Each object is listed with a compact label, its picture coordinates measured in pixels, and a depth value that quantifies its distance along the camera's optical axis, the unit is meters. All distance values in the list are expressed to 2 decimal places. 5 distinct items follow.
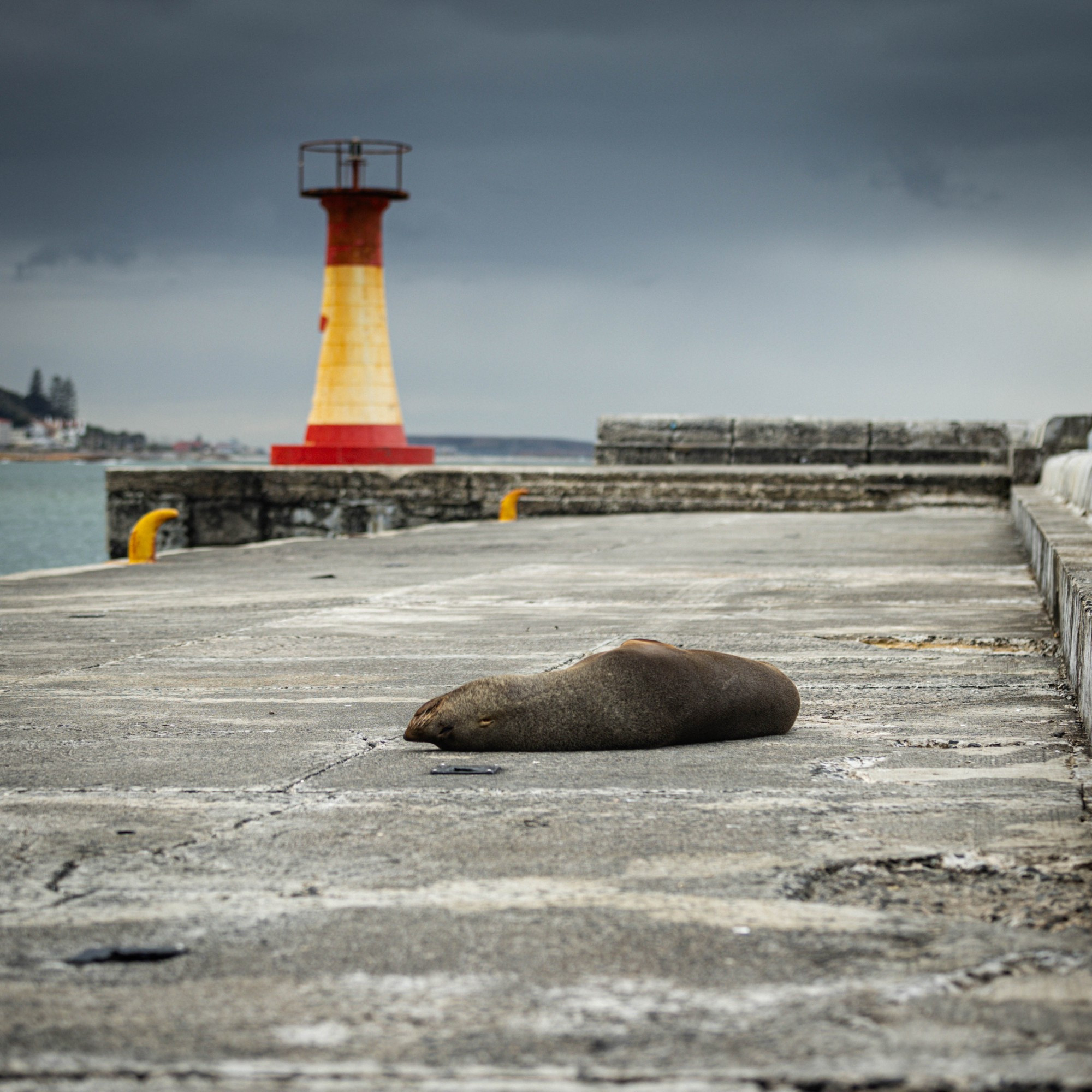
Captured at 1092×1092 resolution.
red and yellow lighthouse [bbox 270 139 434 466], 45.22
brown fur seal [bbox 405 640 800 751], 6.48
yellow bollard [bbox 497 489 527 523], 29.00
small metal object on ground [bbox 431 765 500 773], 5.95
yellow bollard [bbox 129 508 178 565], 18.20
